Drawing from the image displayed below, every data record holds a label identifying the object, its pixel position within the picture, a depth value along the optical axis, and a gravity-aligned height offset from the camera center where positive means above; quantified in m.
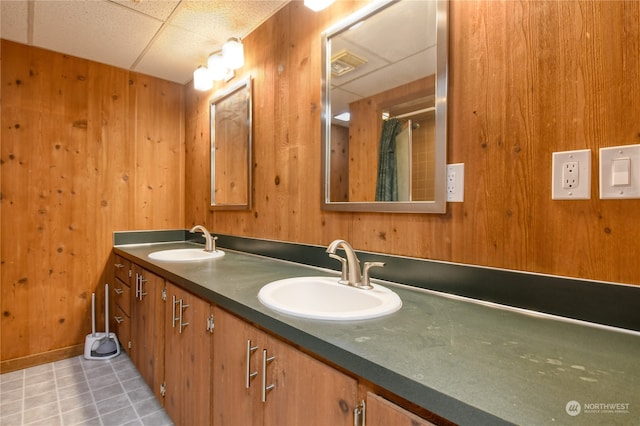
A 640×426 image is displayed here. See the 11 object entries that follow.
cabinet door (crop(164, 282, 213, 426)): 1.19 -0.63
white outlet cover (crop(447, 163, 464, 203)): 1.02 +0.09
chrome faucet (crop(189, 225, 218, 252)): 2.09 -0.21
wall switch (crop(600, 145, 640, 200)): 0.71 +0.08
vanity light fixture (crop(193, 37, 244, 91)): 1.92 +0.94
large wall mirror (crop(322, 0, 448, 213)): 1.08 +0.41
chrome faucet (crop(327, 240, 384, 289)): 1.09 -0.22
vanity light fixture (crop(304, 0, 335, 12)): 1.39 +0.92
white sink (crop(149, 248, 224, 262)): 1.88 -0.29
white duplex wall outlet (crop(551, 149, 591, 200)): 0.78 +0.08
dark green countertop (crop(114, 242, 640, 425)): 0.45 -0.29
